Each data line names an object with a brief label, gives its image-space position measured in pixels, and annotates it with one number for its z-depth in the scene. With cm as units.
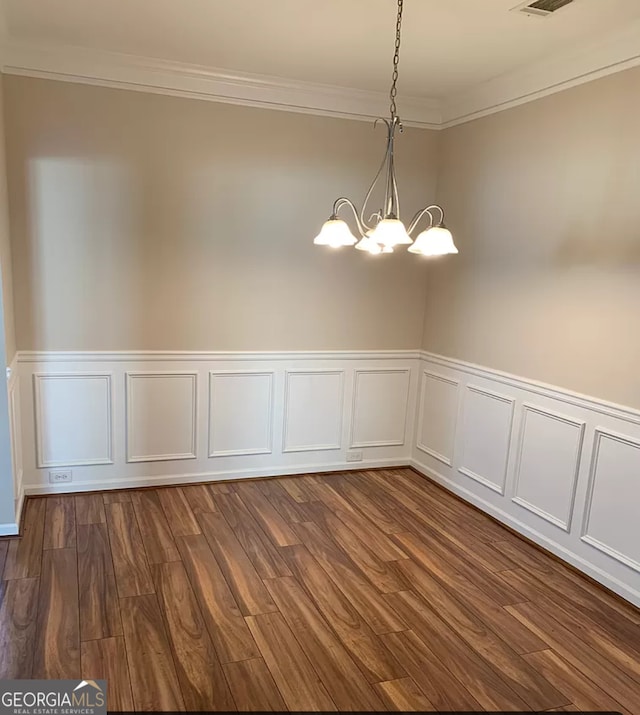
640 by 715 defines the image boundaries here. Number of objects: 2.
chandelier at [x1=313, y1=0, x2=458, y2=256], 228
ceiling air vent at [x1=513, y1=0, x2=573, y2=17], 257
